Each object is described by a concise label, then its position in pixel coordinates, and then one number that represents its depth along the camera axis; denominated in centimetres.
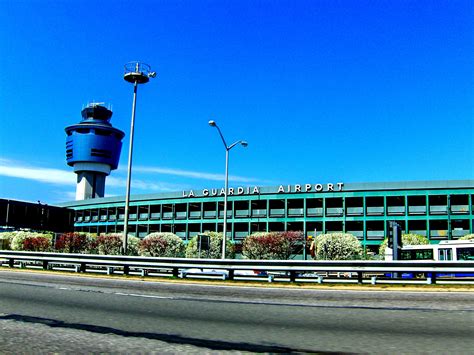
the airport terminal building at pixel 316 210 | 6669
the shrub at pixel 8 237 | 7128
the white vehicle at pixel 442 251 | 3123
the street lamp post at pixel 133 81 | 2886
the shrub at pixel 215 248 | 6431
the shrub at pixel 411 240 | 5772
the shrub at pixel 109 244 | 5991
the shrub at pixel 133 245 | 6200
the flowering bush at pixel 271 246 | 5912
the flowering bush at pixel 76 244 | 6019
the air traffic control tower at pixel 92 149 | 13588
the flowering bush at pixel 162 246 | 6175
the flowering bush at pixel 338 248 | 5750
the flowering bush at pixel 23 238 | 6656
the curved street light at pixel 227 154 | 3773
